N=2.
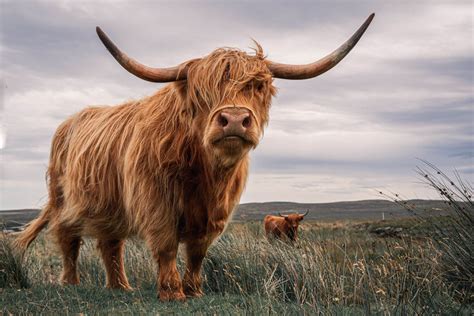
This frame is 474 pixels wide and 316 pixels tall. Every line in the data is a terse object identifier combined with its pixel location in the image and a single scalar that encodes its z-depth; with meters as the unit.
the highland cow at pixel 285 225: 14.07
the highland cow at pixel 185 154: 4.52
